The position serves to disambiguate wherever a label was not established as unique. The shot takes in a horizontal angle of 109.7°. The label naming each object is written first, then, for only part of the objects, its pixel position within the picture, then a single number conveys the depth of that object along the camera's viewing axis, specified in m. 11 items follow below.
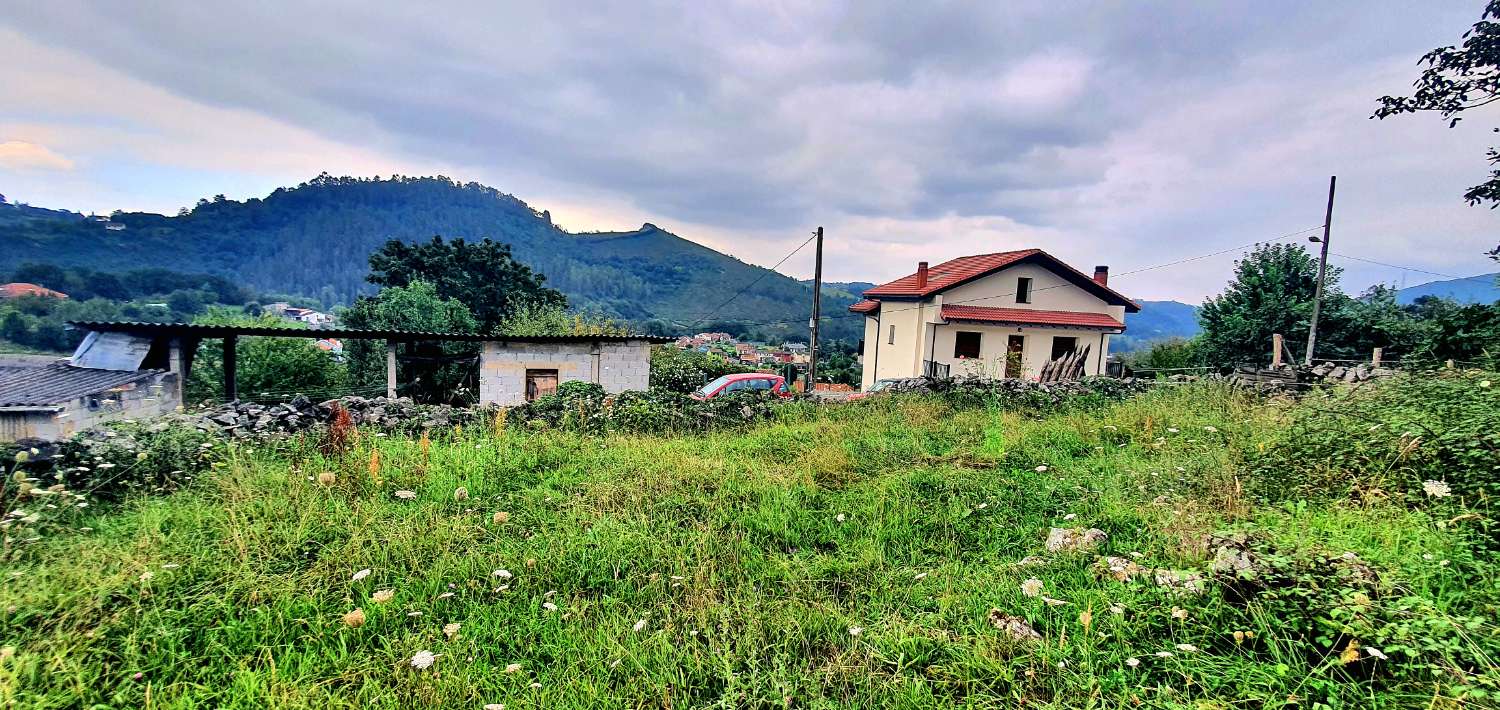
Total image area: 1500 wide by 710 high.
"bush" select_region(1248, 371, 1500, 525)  2.93
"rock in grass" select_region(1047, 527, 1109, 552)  3.25
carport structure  9.77
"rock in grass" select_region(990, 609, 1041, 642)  2.40
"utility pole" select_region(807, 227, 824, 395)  15.30
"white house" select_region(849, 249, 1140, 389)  17.86
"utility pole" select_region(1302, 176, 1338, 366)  14.55
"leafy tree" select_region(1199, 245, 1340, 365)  18.67
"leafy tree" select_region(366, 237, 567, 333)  31.38
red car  13.72
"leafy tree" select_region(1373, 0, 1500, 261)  7.73
